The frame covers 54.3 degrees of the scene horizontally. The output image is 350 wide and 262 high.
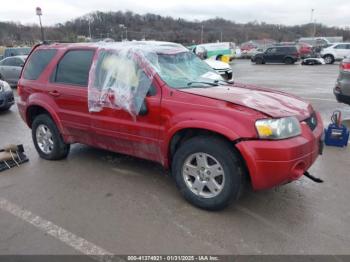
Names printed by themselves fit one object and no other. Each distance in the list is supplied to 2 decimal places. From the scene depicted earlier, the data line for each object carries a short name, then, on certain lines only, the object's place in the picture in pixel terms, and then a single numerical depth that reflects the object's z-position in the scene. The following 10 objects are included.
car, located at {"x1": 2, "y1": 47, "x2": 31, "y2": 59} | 18.85
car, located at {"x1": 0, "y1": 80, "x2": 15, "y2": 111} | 9.08
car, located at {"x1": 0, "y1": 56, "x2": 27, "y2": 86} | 14.47
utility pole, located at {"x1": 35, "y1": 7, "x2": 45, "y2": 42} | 25.13
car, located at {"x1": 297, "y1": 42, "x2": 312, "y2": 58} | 32.28
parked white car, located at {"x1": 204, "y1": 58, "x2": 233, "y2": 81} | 12.29
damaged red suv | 3.20
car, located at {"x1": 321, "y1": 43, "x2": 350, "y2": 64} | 27.81
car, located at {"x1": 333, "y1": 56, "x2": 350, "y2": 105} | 7.03
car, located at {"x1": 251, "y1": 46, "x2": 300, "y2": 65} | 28.48
